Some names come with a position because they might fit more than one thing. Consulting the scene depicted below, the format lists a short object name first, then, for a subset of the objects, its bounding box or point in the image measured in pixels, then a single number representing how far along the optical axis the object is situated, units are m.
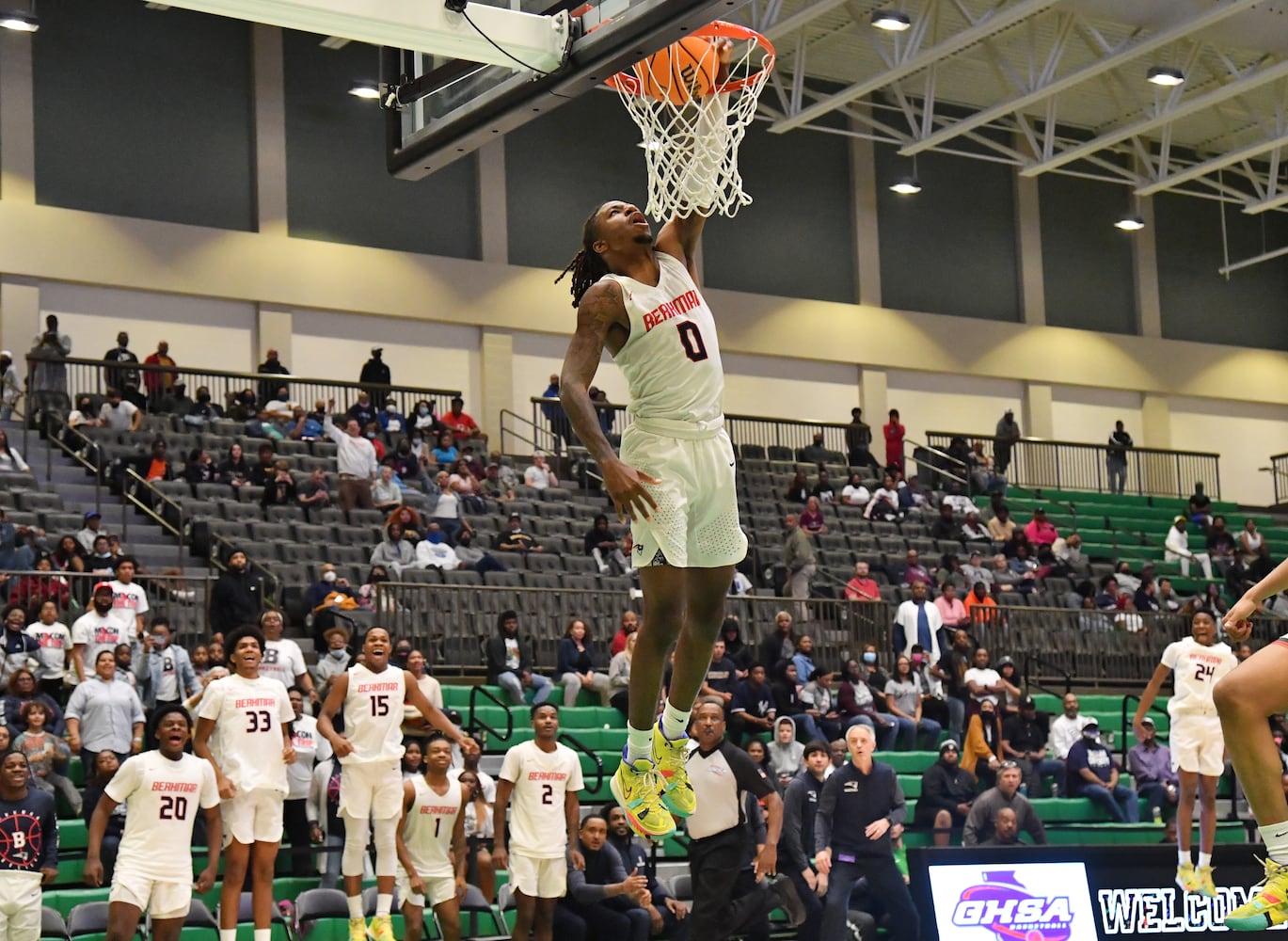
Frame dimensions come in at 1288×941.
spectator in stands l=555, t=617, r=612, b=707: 16.84
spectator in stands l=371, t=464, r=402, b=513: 20.92
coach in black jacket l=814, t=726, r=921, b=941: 12.77
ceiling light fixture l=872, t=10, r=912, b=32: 22.50
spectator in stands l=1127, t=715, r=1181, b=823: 17.19
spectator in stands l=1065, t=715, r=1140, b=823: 17.11
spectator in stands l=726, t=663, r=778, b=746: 16.00
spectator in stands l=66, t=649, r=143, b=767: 12.86
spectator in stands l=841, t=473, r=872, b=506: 26.09
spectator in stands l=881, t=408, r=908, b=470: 29.05
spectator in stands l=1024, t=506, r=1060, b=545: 26.44
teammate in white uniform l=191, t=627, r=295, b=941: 11.20
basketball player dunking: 5.70
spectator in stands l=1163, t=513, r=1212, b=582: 27.27
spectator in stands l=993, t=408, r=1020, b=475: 30.91
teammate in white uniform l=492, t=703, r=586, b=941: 12.25
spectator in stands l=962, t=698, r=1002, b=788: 16.70
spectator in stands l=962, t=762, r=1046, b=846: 14.72
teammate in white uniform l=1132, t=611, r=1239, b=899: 12.23
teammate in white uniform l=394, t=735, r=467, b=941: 12.14
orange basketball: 6.63
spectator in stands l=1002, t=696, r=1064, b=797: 17.33
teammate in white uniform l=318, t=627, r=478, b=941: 11.61
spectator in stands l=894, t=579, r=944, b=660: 19.36
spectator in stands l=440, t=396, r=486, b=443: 24.98
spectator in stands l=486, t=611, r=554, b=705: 16.59
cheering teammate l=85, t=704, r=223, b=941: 10.67
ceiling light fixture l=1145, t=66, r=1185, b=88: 24.61
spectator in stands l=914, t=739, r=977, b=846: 15.65
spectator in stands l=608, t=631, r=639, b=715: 16.69
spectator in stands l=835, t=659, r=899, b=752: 17.12
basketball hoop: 6.34
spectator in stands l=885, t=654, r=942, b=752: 17.88
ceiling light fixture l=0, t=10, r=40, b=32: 21.97
